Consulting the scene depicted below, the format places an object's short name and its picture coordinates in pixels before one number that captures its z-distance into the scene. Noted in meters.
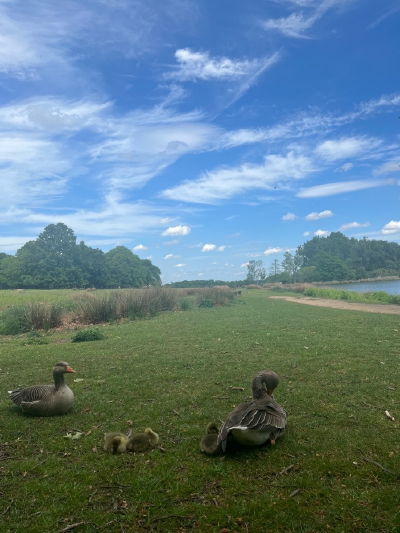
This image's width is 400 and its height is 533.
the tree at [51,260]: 58.66
